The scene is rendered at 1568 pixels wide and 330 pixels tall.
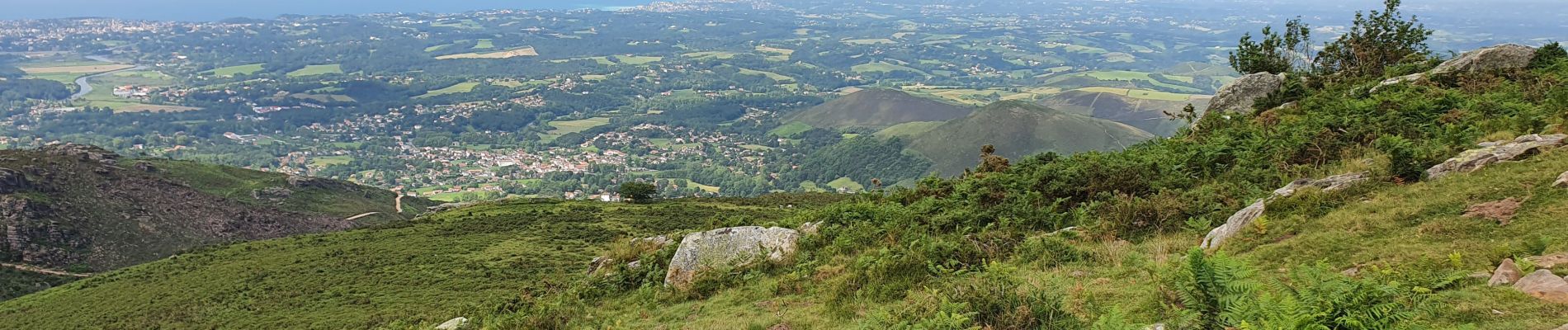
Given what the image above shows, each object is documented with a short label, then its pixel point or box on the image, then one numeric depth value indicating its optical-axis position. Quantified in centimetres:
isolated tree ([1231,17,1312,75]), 2814
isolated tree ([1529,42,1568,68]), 1978
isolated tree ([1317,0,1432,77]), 2655
